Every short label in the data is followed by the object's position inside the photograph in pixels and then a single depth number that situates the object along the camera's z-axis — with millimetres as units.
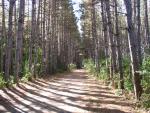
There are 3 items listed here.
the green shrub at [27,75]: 9221
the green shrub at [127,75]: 5819
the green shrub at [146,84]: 4381
